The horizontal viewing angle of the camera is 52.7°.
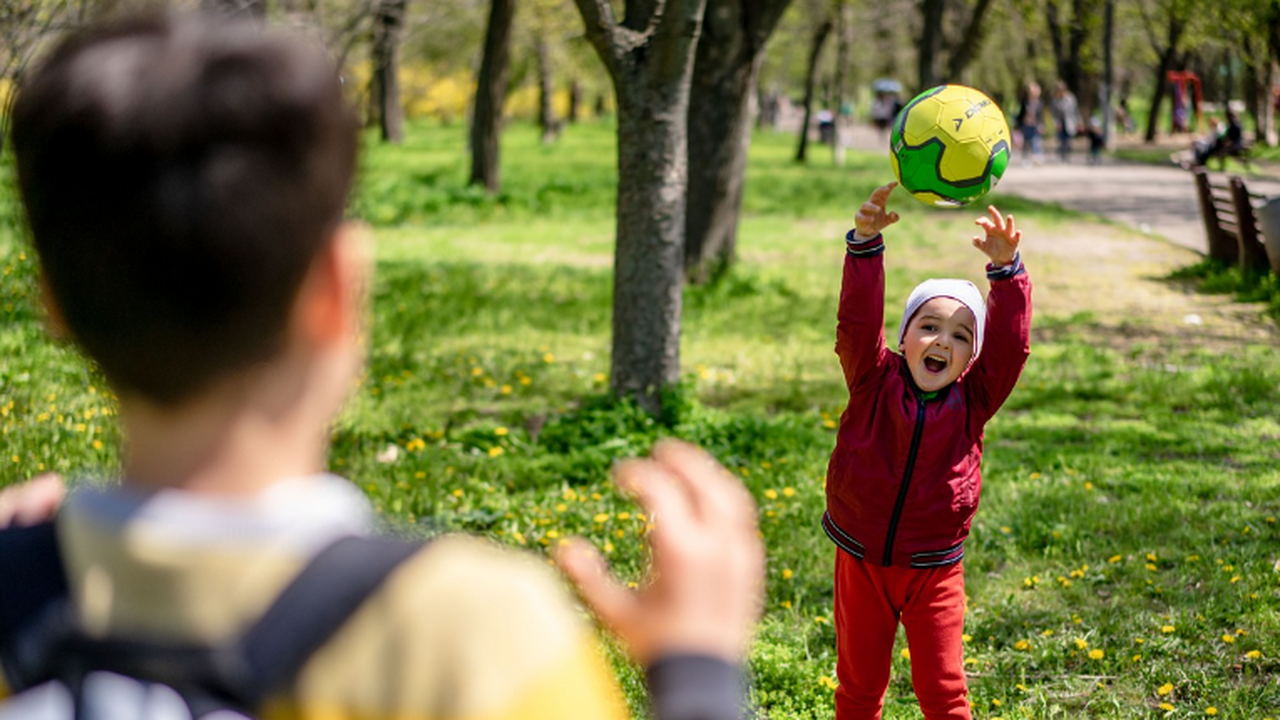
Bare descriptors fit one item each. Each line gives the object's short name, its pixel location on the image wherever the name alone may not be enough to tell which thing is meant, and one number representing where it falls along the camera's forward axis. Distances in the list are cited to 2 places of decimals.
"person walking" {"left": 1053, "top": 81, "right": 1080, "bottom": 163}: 30.66
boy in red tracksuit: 3.46
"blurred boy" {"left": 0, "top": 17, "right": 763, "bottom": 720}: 0.99
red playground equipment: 38.62
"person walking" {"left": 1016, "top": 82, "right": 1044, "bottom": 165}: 30.12
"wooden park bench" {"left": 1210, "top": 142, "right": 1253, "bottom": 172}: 24.78
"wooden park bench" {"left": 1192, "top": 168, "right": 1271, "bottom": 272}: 11.73
